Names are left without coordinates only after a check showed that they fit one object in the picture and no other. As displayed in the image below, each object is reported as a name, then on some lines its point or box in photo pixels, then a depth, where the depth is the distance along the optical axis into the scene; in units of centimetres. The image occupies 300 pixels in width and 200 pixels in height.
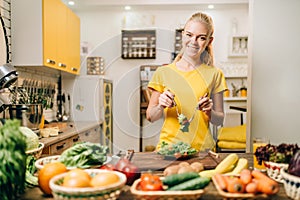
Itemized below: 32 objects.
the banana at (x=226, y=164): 118
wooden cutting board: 128
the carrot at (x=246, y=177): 92
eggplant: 96
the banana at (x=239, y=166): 117
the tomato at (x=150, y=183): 89
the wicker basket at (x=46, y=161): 112
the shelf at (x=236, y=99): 423
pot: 223
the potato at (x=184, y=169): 101
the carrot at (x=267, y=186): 87
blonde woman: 167
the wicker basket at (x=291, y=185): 93
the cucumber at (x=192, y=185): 89
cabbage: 129
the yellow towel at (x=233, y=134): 350
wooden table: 98
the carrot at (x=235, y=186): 88
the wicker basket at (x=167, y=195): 86
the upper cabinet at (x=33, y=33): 279
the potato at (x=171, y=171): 105
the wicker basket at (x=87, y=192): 83
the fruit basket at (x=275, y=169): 111
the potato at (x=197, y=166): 116
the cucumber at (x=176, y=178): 91
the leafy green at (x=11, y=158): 90
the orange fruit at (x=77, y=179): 85
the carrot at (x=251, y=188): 88
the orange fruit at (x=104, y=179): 87
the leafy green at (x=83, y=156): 110
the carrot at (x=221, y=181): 90
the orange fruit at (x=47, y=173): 98
